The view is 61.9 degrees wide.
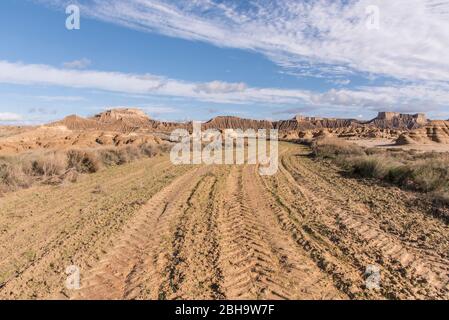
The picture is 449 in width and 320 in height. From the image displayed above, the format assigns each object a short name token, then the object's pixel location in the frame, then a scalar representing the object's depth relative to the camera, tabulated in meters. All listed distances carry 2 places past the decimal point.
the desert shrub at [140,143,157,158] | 28.84
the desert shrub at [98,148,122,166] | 20.98
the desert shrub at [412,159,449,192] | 11.66
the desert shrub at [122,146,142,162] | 24.25
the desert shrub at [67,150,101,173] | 17.78
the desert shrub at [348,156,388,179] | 14.94
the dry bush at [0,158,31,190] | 12.76
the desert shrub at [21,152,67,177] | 15.49
